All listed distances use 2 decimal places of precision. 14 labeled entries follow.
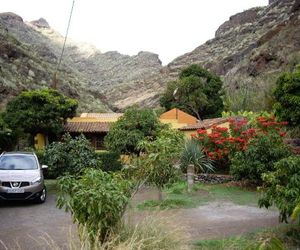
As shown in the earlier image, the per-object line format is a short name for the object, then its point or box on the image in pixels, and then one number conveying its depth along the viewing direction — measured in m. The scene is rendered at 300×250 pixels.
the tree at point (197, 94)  24.06
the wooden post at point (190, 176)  9.82
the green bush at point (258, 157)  9.78
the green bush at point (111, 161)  13.62
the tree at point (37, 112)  18.98
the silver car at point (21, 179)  7.92
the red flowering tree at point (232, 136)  11.42
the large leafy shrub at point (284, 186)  4.69
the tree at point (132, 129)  13.02
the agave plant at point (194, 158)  11.54
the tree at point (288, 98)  10.81
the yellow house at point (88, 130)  20.89
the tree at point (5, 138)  14.33
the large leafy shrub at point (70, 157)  10.82
